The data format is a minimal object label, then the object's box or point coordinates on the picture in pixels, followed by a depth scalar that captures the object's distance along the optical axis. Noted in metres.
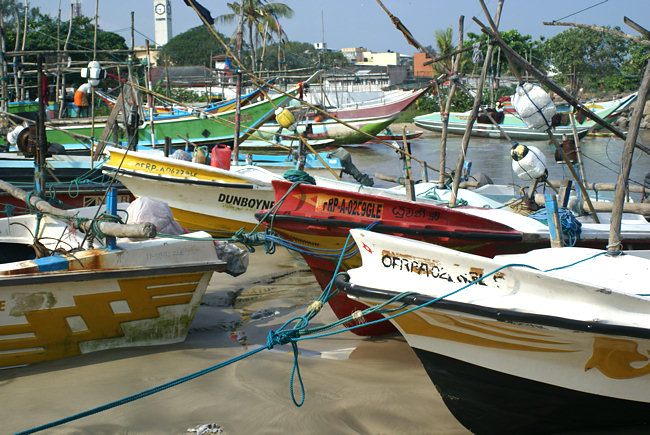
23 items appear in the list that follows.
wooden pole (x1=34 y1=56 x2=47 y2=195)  6.35
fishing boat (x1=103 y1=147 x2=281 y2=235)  9.17
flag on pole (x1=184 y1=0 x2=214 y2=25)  10.60
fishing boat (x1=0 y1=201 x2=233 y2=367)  4.98
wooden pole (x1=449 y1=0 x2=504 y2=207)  7.15
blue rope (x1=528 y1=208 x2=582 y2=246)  6.15
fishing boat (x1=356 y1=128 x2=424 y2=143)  24.68
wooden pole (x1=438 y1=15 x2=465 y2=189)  9.14
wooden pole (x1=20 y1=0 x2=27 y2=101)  19.58
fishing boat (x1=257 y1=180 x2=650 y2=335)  6.36
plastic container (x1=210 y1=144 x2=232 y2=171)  9.72
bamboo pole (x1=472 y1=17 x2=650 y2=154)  6.10
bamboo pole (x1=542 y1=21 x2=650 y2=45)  6.12
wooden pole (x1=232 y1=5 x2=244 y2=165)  11.07
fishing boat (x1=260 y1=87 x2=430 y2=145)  25.67
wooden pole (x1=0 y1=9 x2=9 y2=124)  16.12
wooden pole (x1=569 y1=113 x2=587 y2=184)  8.63
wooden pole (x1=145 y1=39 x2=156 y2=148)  13.95
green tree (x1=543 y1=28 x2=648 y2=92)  35.34
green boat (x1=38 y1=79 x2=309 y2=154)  18.02
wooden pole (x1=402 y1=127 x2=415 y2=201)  7.61
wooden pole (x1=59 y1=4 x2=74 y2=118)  21.58
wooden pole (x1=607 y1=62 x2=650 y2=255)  4.46
